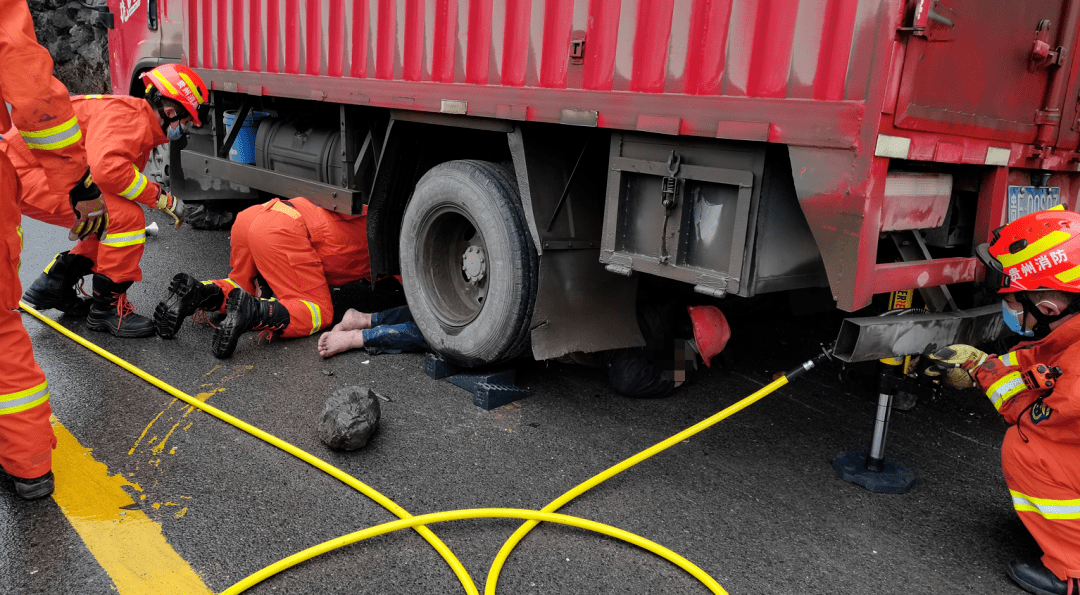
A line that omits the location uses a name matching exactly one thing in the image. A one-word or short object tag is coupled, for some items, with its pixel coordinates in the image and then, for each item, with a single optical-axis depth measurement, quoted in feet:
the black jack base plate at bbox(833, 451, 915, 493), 9.82
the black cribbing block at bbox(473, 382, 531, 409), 11.89
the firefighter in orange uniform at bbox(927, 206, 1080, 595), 7.89
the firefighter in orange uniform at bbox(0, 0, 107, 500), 8.19
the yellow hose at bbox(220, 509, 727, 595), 7.37
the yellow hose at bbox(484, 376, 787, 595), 8.25
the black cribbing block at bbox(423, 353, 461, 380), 13.04
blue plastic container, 19.90
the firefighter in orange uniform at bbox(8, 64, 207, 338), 13.52
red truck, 7.93
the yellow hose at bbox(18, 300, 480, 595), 7.68
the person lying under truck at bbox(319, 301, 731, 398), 12.32
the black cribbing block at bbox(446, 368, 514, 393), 12.17
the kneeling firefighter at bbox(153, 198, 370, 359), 13.69
